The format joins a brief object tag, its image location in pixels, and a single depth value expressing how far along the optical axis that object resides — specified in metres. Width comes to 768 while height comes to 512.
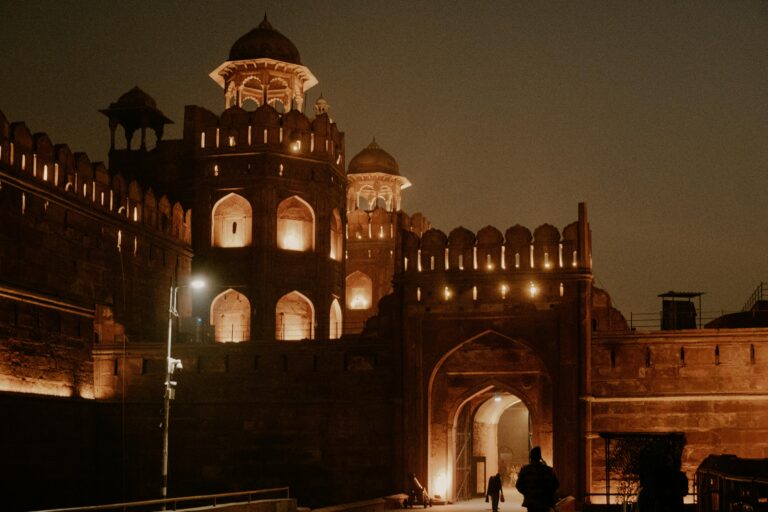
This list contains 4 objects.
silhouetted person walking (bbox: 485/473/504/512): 25.11
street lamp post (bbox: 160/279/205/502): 22.08
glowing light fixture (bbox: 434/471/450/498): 28.17
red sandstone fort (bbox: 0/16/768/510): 26.48
